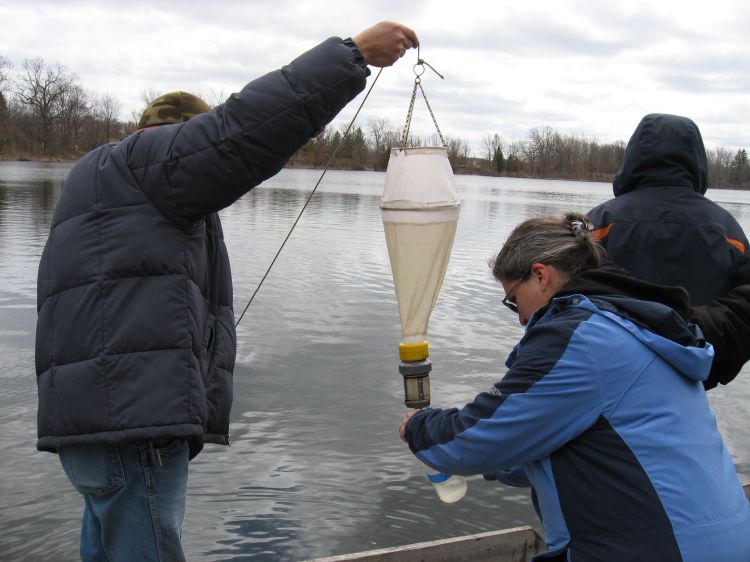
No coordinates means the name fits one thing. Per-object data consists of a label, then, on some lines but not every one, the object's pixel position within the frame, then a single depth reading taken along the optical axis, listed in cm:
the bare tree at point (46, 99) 9534
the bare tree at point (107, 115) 9905
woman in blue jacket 222
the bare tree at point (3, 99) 8706
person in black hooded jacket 384
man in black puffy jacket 254
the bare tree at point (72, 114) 9512
